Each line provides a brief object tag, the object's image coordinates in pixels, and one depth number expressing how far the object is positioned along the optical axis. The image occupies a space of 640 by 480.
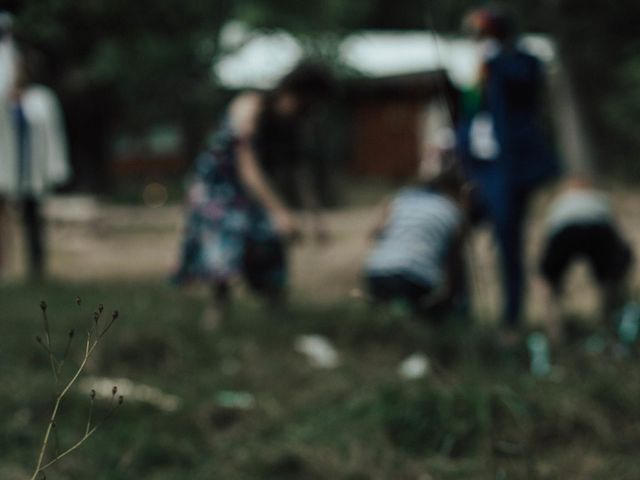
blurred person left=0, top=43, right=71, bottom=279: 12.18
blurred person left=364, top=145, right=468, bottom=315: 8.69
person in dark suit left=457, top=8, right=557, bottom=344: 8.98
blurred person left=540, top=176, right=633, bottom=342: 8.29
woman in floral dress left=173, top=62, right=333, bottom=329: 9.18
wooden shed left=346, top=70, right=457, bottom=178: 43.85
